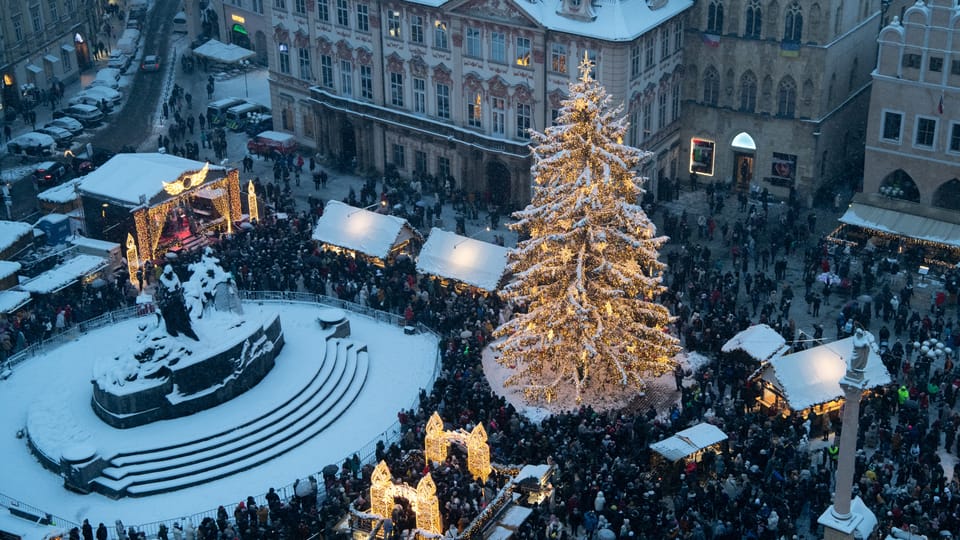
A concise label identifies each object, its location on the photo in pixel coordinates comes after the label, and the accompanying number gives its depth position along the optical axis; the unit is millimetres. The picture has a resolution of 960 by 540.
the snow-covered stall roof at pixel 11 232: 63000
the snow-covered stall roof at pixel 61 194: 68688
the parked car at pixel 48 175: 75688
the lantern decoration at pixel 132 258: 61956
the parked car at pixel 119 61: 99875
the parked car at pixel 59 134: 83438
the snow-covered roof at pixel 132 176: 63719
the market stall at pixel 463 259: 58938
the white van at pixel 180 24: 108875
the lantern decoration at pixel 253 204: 67062
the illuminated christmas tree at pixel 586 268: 48406
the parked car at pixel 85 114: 87438
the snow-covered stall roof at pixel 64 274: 59938
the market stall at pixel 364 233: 62469
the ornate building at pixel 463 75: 65125
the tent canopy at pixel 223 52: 95062
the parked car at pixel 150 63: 98812
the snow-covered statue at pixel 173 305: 48625
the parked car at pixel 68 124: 85062
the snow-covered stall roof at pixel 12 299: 58516
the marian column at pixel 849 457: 36125
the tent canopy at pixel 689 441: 45000
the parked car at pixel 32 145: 81188
